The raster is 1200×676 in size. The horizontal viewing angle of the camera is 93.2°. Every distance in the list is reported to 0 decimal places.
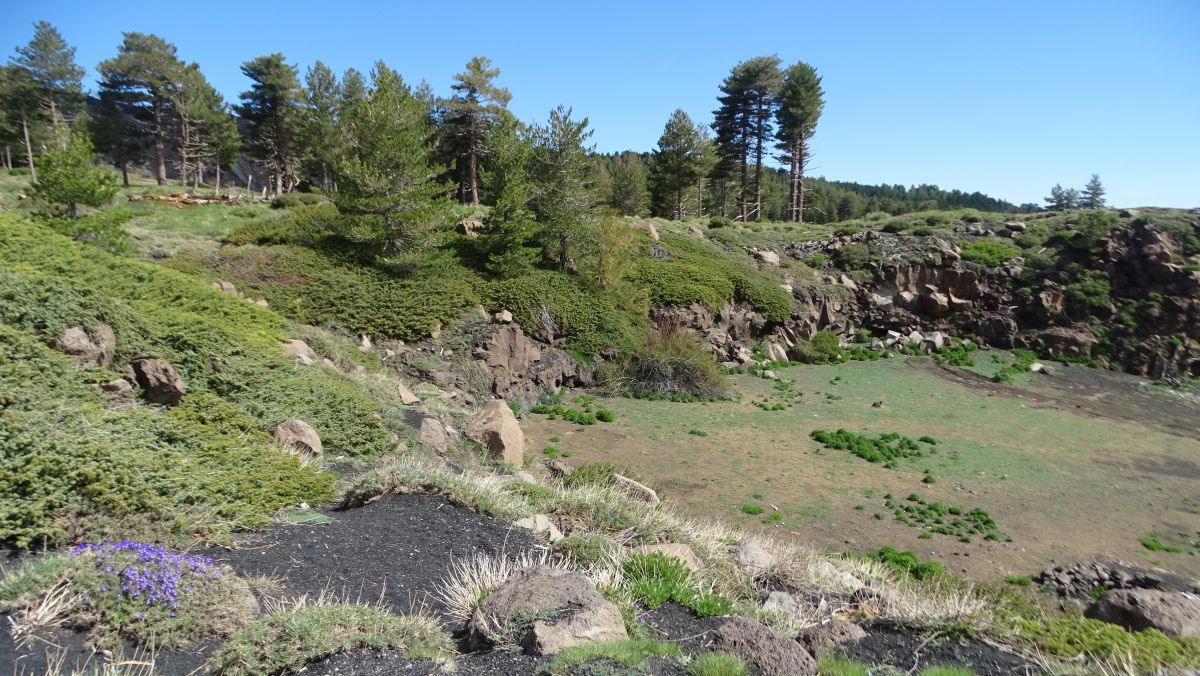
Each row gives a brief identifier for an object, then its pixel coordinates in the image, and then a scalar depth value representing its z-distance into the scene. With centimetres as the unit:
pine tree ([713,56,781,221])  4159
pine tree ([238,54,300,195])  3909
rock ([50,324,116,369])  744
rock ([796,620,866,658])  448
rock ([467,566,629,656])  401
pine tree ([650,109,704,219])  3853
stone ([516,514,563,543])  656
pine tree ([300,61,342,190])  3170
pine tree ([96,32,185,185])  3878
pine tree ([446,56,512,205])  3310
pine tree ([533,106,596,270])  2117
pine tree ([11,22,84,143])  3562
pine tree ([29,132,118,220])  1417
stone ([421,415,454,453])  1092
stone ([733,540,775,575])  669
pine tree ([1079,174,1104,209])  4899
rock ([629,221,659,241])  2798
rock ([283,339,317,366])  1203
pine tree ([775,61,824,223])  4094
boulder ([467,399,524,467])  1173
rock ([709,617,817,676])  396
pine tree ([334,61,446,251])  1861
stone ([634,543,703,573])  617
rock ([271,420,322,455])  814
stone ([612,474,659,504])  1011
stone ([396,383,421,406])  1370
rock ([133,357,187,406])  779
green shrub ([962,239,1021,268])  3023
